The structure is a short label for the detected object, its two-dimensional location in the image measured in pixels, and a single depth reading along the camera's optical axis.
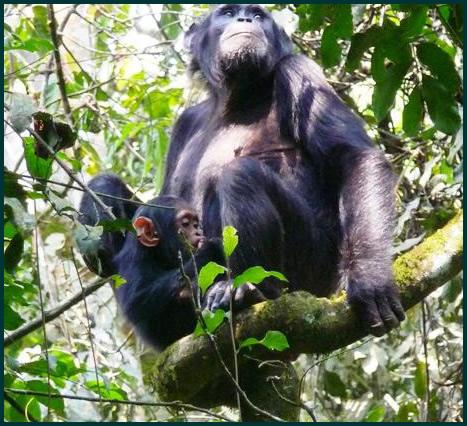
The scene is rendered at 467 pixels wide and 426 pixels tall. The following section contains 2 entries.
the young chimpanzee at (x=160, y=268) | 10.00
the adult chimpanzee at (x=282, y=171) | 9.47
